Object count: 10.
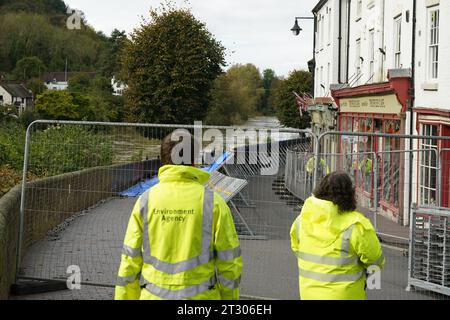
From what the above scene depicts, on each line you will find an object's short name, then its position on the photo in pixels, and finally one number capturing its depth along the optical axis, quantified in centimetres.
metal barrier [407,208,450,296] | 853
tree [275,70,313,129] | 5422
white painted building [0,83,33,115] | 9219
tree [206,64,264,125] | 6937
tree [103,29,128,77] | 9594
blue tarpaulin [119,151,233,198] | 841
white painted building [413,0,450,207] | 1380
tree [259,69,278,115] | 10279
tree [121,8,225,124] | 3700
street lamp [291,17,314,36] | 3331
